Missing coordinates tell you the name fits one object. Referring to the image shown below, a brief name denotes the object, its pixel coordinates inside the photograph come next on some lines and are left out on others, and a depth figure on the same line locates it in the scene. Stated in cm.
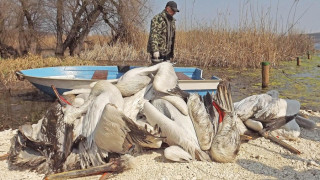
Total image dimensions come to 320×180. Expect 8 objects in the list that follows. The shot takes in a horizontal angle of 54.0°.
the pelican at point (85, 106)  337
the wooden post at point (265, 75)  970
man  677
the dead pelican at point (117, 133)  287
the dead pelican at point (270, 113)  406
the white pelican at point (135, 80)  393
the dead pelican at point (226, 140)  336
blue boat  706
